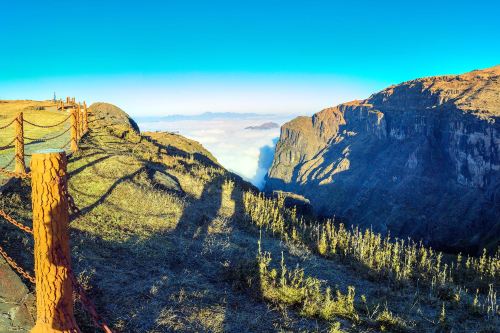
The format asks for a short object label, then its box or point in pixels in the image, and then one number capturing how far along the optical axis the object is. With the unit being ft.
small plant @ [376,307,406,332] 27.50
